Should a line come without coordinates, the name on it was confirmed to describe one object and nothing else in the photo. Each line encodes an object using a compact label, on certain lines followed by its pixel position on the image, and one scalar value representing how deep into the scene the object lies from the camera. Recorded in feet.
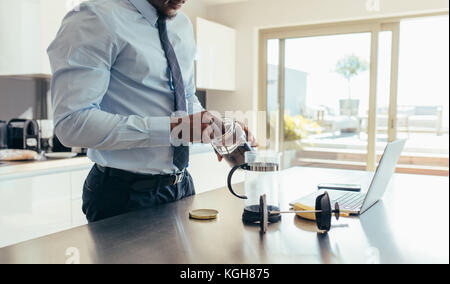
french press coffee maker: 3.34
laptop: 3.57
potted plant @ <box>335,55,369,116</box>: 13.05
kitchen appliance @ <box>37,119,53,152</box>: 10.28
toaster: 9.03
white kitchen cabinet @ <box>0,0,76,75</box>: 8.96
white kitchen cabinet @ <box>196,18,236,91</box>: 12.72
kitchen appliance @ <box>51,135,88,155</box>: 9.67
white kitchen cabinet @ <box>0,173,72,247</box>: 7.50
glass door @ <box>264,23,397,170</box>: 12.82
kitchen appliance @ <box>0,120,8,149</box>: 9.09
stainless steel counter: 2.49
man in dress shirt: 3.40
